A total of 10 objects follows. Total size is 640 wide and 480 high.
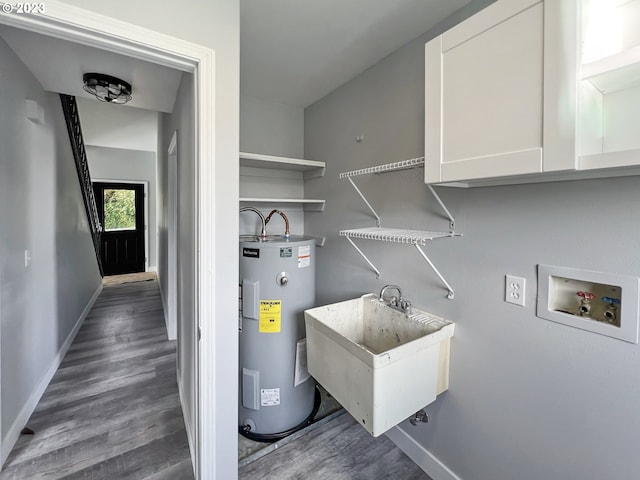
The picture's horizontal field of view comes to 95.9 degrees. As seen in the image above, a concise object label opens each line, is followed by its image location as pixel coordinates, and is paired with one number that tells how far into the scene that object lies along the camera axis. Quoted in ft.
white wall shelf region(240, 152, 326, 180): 6.53
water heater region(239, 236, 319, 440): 5.86
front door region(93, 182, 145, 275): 20.13
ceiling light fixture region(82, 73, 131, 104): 5.90
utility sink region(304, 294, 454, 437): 3.99
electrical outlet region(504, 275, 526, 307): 3.99
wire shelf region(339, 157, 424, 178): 4.37
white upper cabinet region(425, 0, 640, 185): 2.64
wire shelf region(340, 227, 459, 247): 4.37
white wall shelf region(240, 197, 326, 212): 7.69
